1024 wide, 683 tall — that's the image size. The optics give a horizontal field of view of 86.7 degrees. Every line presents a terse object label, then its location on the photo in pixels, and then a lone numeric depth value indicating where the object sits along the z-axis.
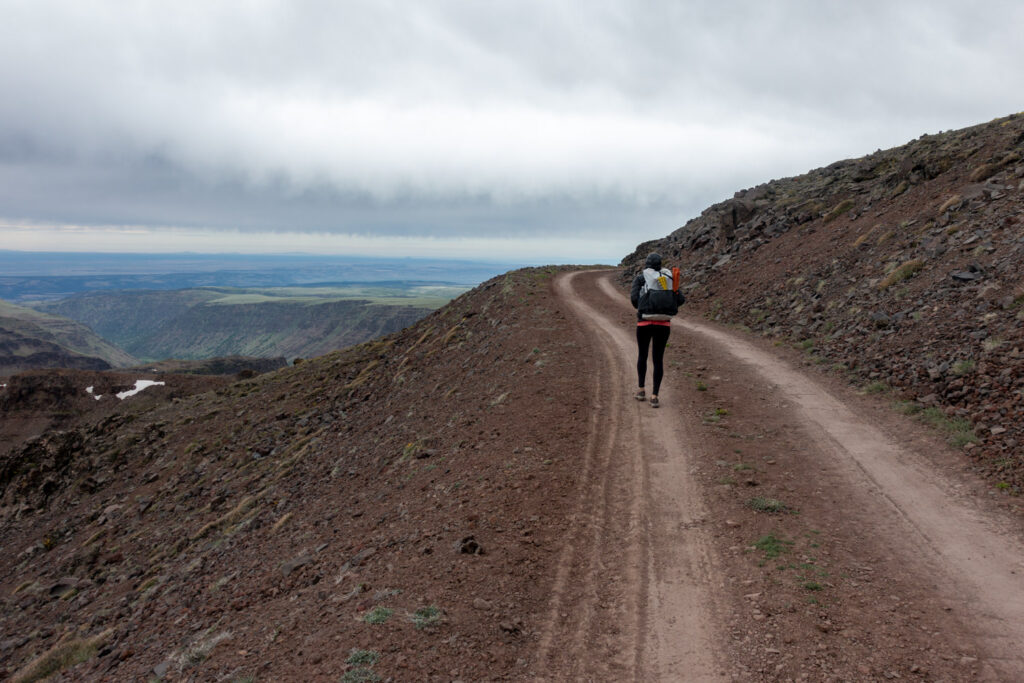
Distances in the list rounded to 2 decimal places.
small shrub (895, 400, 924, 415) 11.41
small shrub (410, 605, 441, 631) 5.82
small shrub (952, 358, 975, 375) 11.55
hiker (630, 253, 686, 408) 11.69
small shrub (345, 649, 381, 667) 5.33
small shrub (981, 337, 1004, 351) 11.59
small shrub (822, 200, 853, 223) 31.16
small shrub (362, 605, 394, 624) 6.06
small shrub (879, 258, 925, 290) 18.64
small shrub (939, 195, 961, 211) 21.95
